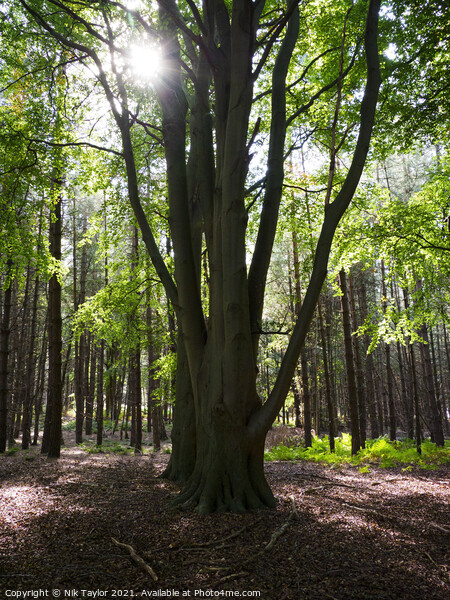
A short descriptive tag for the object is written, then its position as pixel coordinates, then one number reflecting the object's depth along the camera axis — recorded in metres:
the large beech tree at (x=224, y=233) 4.05
